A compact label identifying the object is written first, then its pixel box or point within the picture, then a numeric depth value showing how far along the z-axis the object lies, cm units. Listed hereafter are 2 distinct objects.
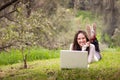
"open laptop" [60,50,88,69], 827
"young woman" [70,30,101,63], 920
